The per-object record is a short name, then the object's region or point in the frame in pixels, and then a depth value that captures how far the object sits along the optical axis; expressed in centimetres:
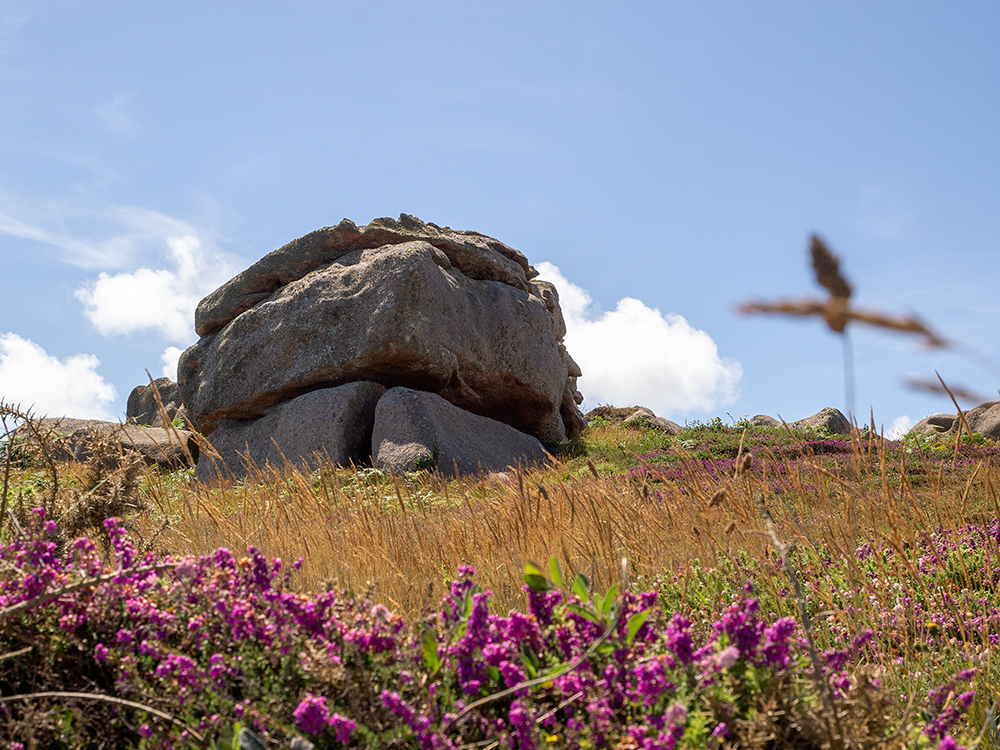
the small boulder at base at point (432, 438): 938
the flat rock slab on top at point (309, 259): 1229
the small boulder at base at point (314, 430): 1005
